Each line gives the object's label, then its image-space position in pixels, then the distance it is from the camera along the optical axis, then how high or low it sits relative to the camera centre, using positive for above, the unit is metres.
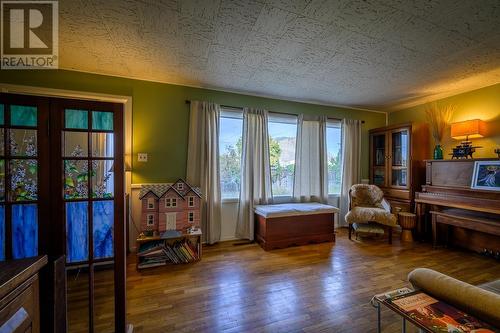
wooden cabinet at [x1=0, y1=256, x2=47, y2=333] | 0.73 -0.51
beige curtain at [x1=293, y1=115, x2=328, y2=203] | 3.79 +0.07
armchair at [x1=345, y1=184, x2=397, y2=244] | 3.27 -0.72
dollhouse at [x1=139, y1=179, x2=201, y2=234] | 2.63 -0.53
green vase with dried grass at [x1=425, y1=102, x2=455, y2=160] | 3.35 +0.74
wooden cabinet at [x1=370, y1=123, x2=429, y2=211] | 3.58 +0.10
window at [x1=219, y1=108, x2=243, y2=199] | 3.39 +0.25
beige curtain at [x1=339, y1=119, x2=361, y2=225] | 4.10 +0.17
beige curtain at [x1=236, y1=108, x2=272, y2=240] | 3.39 -0.07
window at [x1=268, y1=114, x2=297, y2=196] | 3.70 +0.27
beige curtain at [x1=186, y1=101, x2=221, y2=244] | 3.15 +0.12
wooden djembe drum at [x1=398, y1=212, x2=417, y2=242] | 3.37 -0.96
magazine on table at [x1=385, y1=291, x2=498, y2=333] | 0.90 -0.71
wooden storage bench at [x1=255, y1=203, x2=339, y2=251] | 3.04 -0.91
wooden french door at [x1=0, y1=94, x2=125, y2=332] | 1.21 -0.12
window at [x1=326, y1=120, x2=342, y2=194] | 4.11 +0.21
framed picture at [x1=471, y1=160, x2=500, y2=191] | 2.58 -0.13
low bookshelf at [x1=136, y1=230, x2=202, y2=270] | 2.48 -1.06
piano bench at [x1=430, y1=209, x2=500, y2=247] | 2.47 -0.74
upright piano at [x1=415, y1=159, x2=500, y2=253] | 2.58 -0.60
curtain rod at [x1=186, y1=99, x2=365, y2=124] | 3.16 +0.97
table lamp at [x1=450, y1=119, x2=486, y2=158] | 2.91 +0.47
